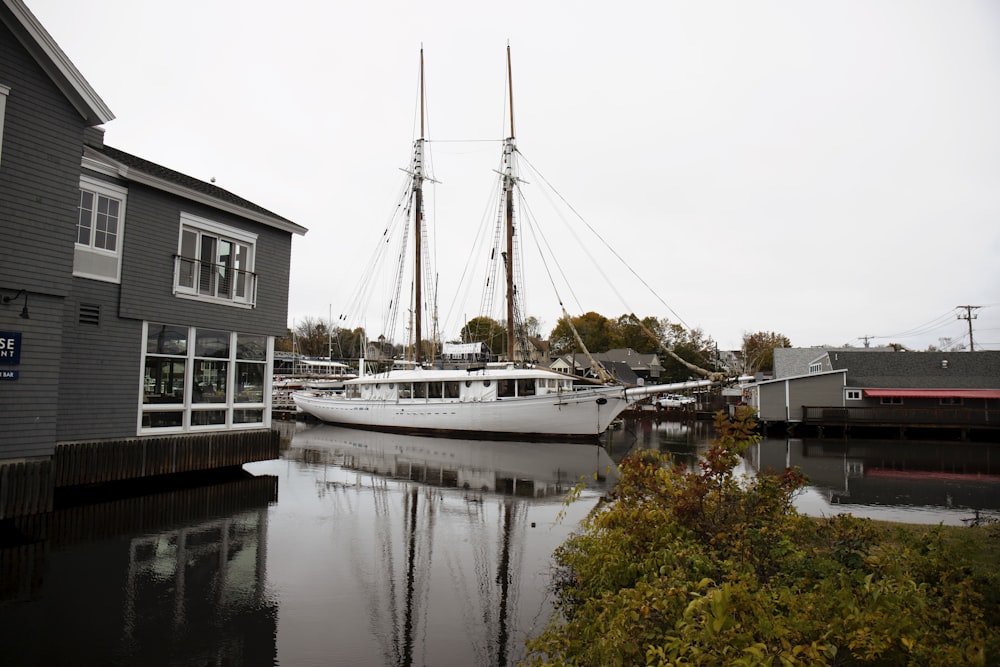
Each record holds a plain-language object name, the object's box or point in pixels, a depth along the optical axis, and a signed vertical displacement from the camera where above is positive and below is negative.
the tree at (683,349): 66.19 +4.19
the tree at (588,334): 80.59 +7.16
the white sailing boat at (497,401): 26.20 -1.03
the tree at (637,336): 81.06 +6.93
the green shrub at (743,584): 3.20 -1.54
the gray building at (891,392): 31.91 -0.45
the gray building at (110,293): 9.30 +1.78
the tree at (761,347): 76.41 +5.39
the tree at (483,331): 82.12 +7.56
